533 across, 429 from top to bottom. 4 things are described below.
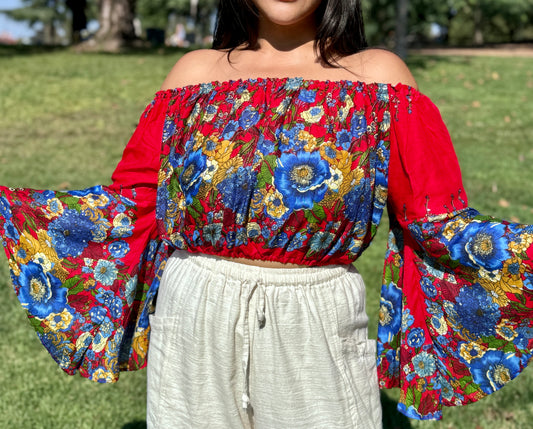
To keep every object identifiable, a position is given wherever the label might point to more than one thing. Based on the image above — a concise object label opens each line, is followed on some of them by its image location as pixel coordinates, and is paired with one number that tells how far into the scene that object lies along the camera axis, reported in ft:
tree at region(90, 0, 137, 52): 58.95
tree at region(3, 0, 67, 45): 202.18
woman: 6.17
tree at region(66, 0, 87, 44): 77.36
